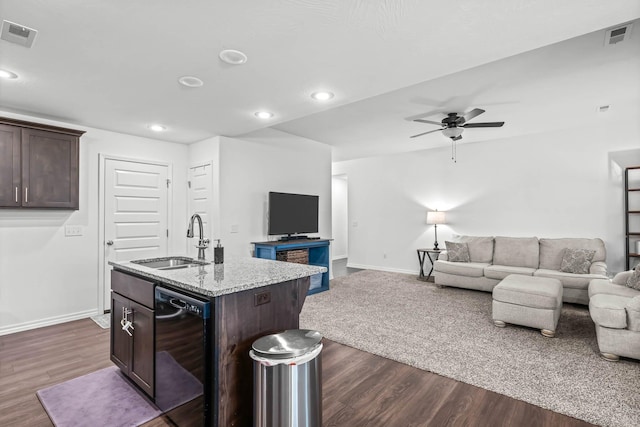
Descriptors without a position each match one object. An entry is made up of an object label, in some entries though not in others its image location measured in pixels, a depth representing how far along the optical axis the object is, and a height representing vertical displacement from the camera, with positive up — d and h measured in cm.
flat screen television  491 +2
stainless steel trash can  149 -82
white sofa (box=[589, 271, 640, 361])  258 -94
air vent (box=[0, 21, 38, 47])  188 +114
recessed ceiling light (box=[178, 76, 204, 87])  260 +115
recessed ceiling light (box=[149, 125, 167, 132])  400 +115
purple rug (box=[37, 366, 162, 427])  198 -130
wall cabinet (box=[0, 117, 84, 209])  327 +56
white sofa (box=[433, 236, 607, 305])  424 -80
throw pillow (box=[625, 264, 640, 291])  317 -67
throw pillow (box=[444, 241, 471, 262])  543 -65
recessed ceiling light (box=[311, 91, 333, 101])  292 +115
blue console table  454 -55
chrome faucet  232 -23
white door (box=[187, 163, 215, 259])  448 +29
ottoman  321 -95
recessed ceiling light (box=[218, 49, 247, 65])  218 +114
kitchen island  162 -65
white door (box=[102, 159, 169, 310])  416 +6
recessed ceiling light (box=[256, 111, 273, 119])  348 +115
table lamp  614 -6
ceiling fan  388 +119
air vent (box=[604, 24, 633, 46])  223 +134
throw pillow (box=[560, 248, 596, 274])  434 -66
